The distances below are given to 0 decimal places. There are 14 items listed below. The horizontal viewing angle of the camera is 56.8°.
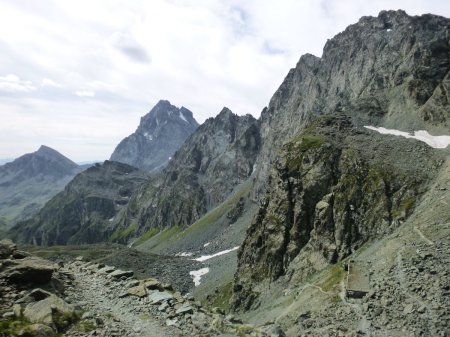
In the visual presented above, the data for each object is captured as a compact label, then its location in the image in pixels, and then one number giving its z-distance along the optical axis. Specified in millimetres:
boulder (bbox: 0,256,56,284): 25750
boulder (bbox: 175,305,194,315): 26266
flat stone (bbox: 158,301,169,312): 26875
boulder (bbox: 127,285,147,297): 28939
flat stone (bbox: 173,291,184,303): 28503
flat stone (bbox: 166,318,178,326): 25019
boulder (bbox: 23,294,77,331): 21766
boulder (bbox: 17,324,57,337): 19880
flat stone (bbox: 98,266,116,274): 36012
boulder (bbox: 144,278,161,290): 30469
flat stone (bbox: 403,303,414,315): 34438
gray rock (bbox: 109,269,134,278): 34062
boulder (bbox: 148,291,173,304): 27912
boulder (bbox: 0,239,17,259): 29391
